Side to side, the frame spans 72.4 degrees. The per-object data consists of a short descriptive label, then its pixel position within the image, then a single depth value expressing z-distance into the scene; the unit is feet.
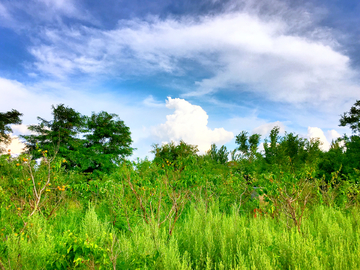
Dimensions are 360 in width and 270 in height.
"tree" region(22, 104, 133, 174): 81.11
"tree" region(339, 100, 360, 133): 90.02
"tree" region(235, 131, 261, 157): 112.91
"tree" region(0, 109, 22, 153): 90.01
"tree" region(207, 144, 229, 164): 106.66
